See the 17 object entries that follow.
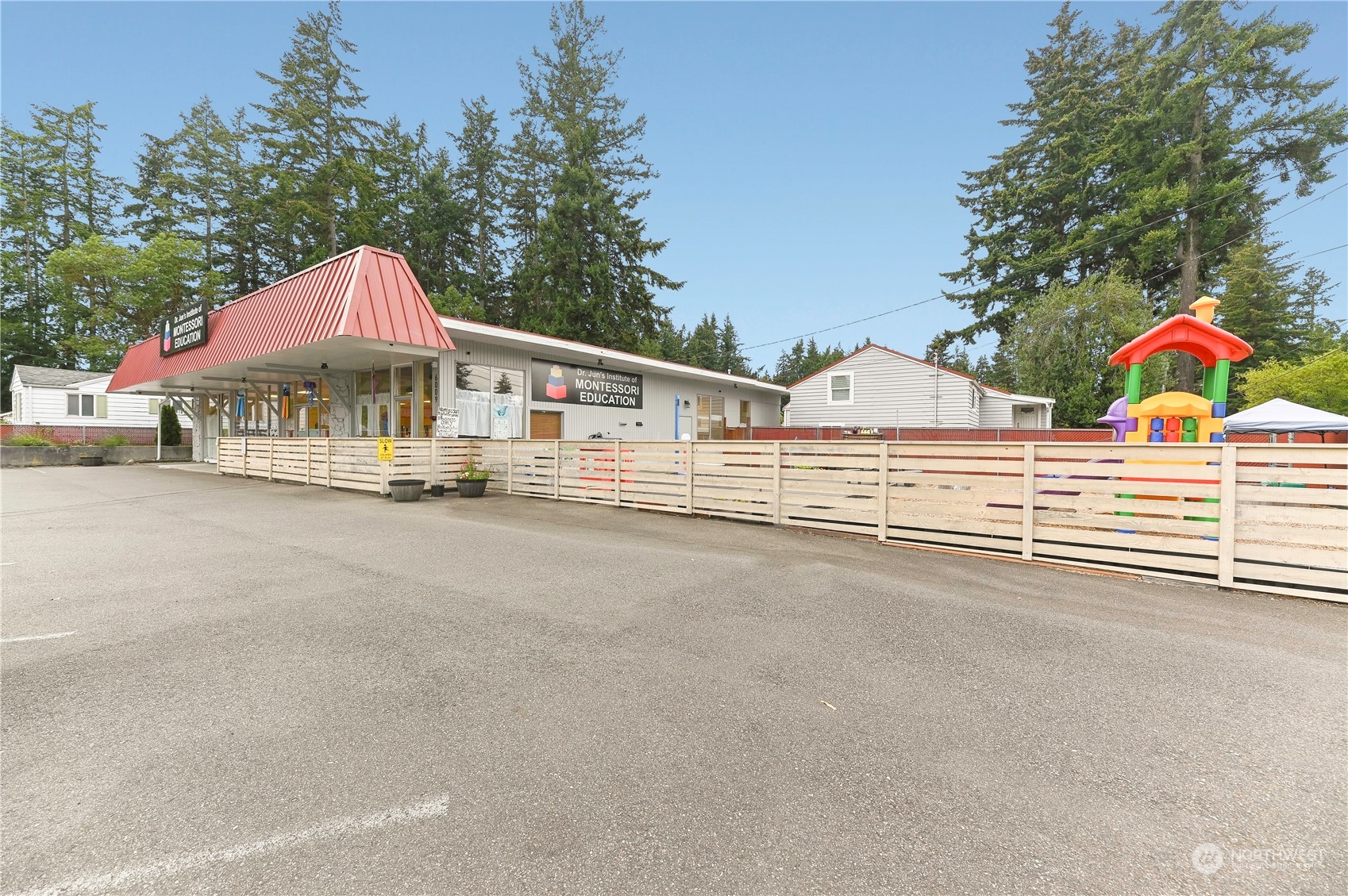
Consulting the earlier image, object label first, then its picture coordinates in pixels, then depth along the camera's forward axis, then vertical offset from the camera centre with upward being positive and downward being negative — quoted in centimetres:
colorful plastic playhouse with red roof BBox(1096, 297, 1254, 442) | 733 +100
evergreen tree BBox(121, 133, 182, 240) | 3269 +1519
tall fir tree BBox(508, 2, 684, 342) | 2738 +1277
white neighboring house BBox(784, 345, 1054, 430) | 2066 +187
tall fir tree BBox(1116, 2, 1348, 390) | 2312 +1461
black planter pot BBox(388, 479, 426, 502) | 1035 -103
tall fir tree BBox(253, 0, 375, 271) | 2677 +1567
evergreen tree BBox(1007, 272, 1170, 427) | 2053 +418
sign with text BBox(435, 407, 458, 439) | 1265 +36
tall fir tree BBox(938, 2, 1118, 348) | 2850 +1459
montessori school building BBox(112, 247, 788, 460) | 1150 +195
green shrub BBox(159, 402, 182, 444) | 2355 +37
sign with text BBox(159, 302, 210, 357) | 1570 +323
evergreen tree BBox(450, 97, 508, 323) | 3325 +1506
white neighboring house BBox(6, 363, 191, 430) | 2516 +159
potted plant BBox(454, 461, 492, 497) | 1131 -96
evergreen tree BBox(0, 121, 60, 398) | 3150 +1134
